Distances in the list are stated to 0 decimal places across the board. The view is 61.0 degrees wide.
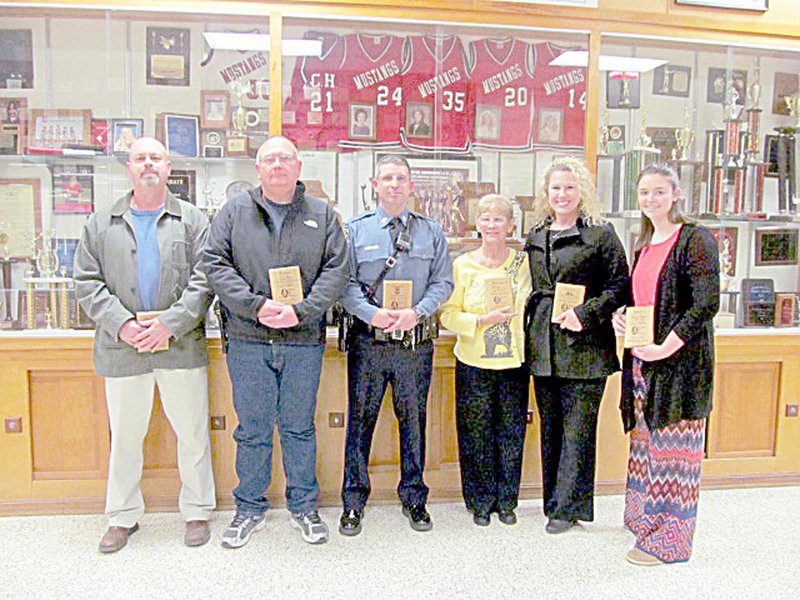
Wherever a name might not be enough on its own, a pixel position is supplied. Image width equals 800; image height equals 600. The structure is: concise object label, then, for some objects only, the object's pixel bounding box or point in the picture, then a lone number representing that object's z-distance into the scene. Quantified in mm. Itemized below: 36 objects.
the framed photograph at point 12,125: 3242
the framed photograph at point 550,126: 3545
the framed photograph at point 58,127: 3283
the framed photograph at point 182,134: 3355
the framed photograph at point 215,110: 3398
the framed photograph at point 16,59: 3215
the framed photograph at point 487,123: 3590
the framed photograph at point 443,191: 3529
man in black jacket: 2678
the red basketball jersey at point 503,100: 3535
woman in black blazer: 2781
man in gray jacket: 2697
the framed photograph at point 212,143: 3381
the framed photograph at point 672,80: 3624
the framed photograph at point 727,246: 3721
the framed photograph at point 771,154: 3746
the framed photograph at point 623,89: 3551
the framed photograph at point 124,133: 3303
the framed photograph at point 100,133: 3309
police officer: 2826
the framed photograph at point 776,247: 3742
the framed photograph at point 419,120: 3541
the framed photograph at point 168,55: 3281
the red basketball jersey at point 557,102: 3453
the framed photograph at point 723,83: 3645
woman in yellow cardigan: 2855
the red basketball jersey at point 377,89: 3451
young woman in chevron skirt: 2512
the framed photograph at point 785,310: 3662
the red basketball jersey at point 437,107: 3512
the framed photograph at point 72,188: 3299
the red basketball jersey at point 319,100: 3361
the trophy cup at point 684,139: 3668
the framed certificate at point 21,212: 3258
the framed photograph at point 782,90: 3725
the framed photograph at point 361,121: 3520
